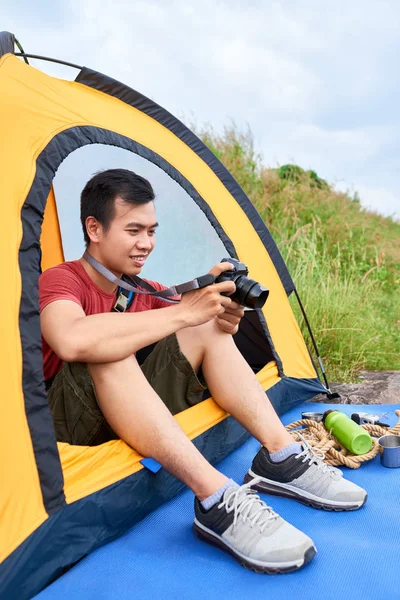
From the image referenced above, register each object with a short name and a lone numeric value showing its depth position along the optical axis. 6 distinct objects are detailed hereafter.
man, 1.40
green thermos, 1.92
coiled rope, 1.88
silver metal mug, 1.88
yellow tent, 1.31
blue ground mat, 1.28
